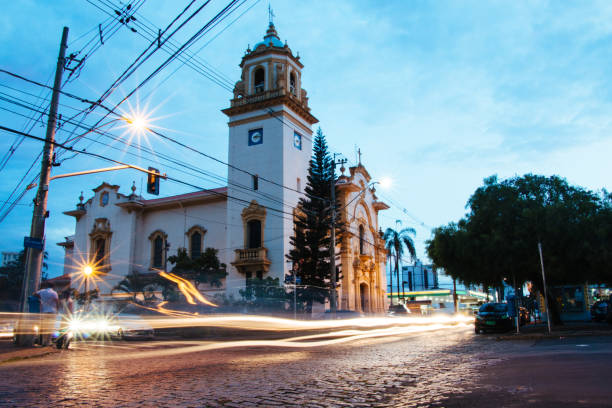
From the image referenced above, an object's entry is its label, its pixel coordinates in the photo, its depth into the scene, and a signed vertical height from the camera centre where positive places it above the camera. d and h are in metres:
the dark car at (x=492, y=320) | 21.19 -0.82
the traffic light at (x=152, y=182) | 16.16 +3.99
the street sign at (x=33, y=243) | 13.58 +1.78
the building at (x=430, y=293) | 72.93 +1.27
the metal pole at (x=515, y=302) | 19.92 -0.09
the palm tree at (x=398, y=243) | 51.62 +6.05
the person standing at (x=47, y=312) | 13.21 -0.11
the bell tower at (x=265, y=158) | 35.69 +10.92
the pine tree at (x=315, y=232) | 34.34 +4.99
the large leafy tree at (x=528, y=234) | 19.81 +2.68
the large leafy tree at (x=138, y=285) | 36.00 +1.58
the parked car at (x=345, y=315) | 27.89 -0.71
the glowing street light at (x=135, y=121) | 14.44 +5.39
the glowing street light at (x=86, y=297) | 36.27 +0.75
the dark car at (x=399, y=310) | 44.41 -0.74
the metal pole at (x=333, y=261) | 27.14 +2.31
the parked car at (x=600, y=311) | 30.78 -0.78
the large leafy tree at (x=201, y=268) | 35.12 +2.65
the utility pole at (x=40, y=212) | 13.84 +2.75
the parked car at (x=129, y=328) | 19.20 -0.84
